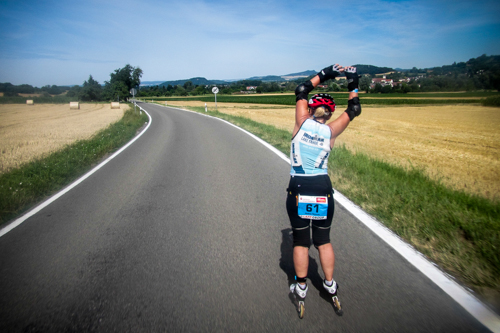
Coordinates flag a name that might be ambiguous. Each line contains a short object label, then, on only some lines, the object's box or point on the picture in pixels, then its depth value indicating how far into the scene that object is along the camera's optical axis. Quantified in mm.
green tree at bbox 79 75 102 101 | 90688
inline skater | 2383
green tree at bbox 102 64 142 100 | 95875
